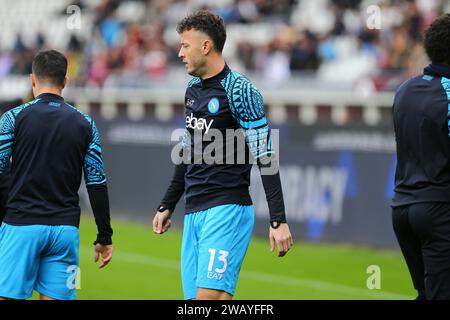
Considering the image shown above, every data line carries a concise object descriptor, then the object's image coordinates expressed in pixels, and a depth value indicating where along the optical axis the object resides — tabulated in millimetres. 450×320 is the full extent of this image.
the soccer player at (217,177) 13297
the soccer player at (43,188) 13219
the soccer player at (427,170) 12336
